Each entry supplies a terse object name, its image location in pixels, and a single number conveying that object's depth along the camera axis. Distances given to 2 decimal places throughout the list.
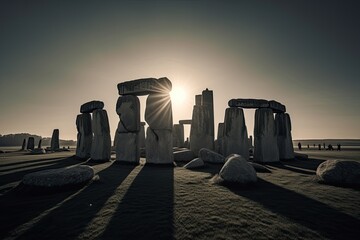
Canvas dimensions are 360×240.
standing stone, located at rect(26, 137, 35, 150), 21.52
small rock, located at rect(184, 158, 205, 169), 6.39
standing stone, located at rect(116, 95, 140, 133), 7.64
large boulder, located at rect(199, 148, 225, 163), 7.87
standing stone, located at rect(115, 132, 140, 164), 7.51
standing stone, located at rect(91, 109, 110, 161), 8.32
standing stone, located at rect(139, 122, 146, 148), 18.84
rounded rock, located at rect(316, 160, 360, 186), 3.79
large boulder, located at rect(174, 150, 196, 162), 8.89
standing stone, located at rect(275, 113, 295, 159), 9.68
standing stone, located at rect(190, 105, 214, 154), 10.98
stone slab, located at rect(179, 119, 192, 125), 21.09
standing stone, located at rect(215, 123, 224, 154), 16.70
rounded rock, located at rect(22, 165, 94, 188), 3.34
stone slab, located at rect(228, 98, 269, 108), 8.93
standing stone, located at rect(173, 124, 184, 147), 19.53
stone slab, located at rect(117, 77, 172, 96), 7.35
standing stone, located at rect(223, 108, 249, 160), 8.80
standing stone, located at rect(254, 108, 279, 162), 8.56
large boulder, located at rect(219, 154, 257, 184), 3.91
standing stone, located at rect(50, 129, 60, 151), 19.28
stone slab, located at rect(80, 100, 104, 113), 8.85
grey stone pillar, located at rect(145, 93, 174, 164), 7.20
